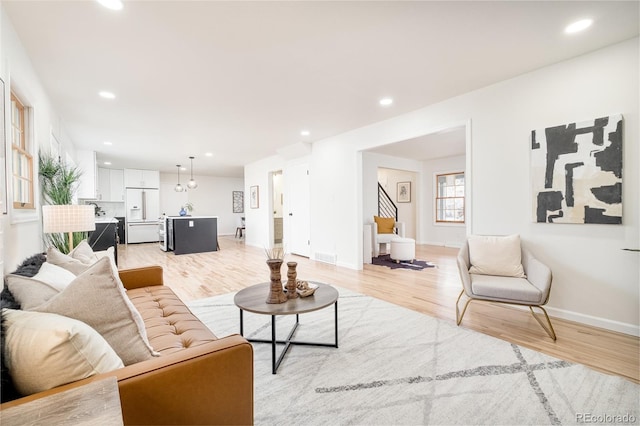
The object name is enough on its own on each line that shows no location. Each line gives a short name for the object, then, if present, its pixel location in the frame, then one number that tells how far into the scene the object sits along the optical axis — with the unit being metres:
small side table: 0.66
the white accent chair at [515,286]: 2.38
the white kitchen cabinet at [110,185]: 8.86
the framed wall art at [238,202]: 11.74
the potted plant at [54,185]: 2.95
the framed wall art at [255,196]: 8.10
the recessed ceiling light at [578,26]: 2.17
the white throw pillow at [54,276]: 1.35
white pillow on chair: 2.83
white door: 6.39
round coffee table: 1.93
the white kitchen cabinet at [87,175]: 6.36
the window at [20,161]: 2.27
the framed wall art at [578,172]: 2.49
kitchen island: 7.00
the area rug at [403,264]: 5.23
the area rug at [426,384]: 1.54
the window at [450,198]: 7.58
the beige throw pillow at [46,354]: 0.82
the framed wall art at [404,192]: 8.57
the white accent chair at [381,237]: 6.06
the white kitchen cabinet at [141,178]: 9.12
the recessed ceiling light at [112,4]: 1.90
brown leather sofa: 0.90
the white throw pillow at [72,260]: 1.95
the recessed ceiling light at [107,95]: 3.41
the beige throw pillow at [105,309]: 1.04
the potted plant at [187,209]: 7.59
